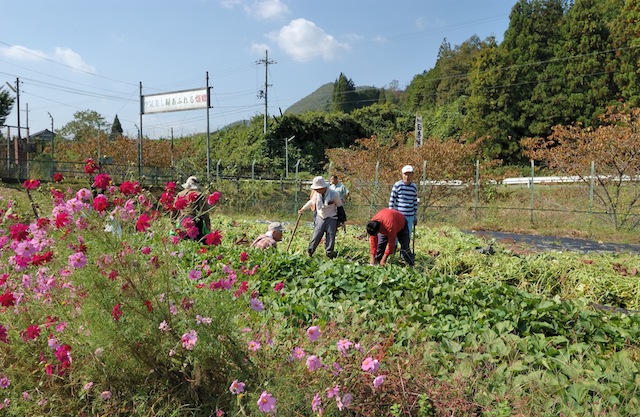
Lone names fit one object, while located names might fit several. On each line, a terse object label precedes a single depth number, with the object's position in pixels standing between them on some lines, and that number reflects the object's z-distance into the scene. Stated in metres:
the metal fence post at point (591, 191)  11.92
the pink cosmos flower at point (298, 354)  2.40
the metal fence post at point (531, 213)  13.02
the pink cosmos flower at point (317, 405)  2.07
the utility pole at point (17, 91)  34.29
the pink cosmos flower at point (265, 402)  1.97
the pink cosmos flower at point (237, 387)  2.13
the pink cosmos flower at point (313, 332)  2.28
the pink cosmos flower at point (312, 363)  2.11
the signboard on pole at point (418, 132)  16.16
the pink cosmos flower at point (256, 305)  2.43
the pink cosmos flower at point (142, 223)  2.37
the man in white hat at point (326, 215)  7.02
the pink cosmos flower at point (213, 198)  2.70
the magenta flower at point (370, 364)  2.15
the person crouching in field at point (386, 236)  6.10
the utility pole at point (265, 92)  35.71
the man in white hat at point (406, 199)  7.08
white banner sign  21.19
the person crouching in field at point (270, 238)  6.30
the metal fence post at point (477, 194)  13.63
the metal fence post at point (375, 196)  14.74
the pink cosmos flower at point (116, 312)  2.24
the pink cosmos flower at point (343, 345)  2.30
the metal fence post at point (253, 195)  17.28
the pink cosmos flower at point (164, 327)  2.29
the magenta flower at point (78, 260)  2.22
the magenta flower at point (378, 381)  2.12
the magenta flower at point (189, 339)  2.16
